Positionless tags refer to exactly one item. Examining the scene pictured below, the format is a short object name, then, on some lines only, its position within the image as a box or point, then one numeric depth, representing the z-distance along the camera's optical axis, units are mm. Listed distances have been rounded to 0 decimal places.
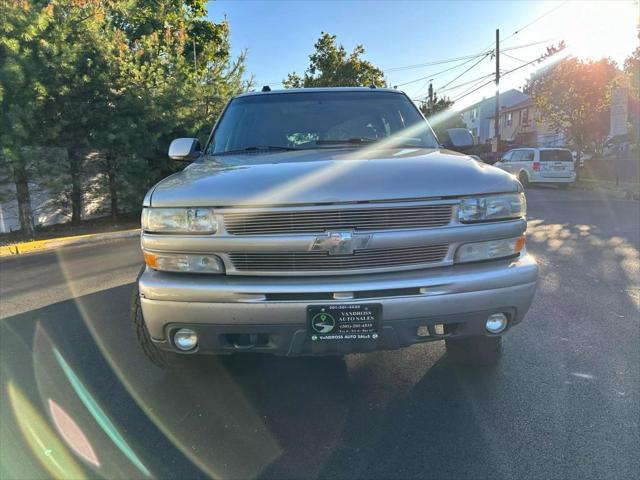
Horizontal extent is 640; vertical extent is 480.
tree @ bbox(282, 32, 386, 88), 26188
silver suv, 2342
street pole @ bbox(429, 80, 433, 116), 43612
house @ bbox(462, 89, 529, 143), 60312
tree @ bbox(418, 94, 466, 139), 44297
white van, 18672
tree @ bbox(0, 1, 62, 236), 8383
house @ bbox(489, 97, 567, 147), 40656
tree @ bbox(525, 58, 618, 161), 22578
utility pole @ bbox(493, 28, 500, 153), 27969
